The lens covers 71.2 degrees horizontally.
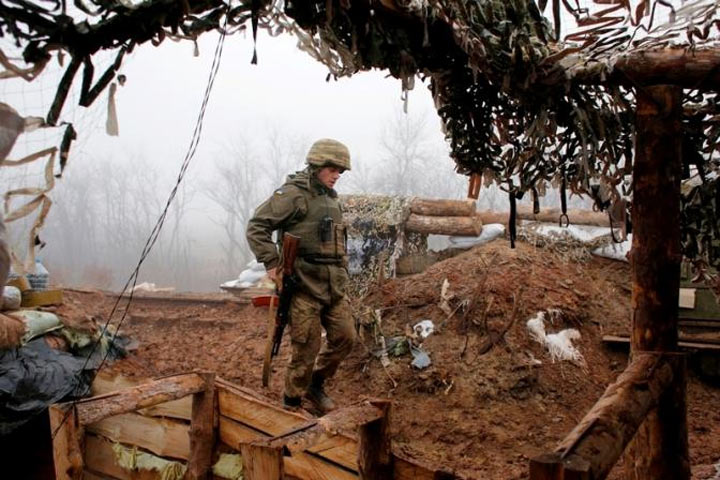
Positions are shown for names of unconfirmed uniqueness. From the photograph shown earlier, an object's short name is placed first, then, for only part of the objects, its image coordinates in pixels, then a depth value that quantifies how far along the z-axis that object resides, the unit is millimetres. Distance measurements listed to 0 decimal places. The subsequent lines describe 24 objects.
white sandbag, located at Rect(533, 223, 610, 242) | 7866
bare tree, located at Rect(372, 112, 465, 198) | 30250
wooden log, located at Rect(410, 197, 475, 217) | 8719
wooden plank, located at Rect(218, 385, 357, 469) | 2463
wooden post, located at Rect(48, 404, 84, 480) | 2553
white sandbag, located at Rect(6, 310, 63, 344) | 4625
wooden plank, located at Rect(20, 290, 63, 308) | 5578
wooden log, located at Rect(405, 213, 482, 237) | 8477
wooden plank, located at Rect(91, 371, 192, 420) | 3328
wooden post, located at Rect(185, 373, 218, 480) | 3062
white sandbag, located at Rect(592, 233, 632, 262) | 7461
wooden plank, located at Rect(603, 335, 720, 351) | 5594
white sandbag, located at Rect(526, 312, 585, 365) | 5711
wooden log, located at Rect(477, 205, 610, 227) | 8242
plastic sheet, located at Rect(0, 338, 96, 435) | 3916
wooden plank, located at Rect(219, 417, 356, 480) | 2471
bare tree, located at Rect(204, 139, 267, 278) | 32344
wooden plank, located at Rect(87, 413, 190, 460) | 3240
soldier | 4051
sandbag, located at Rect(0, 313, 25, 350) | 4086
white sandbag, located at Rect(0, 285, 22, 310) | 4800
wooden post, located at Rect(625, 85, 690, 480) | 2377
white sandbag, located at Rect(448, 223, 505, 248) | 8406
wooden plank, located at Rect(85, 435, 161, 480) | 3156
